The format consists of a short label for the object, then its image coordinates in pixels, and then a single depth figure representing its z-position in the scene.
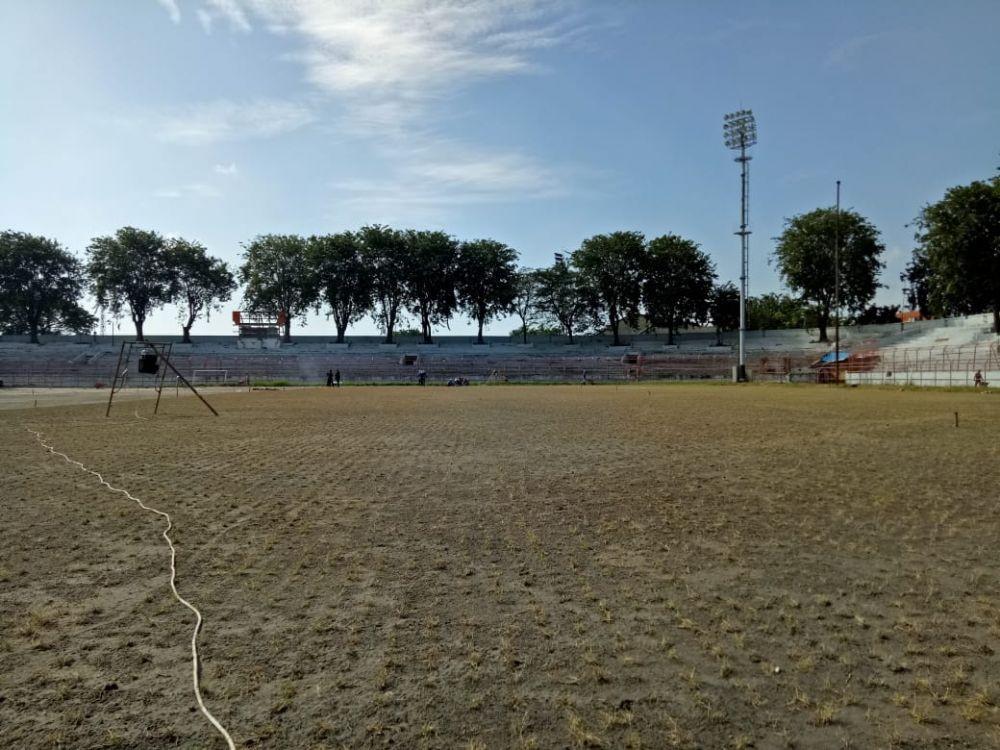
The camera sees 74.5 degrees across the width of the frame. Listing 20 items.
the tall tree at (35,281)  85.38
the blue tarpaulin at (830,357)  65.82
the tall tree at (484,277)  89.25
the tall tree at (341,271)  85.62
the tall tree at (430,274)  87.44
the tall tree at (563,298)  92.06
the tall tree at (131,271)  84.88
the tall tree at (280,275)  86.38
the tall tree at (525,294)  94.62
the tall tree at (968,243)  55.47
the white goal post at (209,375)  68.38
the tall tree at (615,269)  87.00
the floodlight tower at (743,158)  56.69
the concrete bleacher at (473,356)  65.81
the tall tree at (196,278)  87.00
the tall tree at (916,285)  91.81
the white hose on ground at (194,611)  2.99
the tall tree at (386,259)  86.88
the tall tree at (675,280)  86.12
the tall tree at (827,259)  75.38
